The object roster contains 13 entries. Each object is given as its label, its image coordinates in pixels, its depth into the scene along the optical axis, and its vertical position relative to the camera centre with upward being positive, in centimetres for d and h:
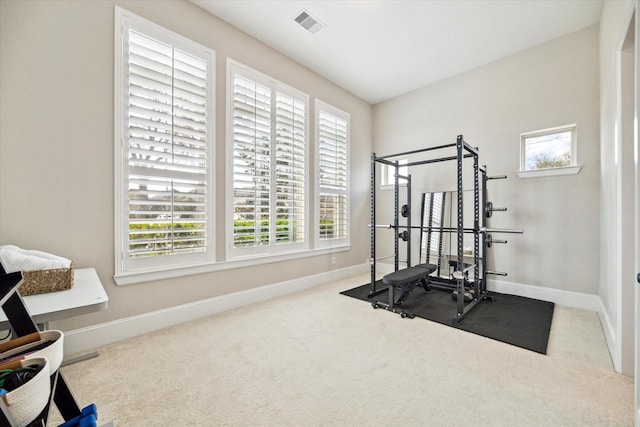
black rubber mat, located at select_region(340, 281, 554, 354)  232 -104
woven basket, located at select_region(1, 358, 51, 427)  58 -42
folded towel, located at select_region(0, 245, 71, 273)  151 -27
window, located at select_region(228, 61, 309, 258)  302 +61
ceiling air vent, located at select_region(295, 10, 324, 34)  286 +210
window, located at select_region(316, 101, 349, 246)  407 +63
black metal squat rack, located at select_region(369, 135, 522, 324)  271 -27
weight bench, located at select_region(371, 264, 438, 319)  287 -75
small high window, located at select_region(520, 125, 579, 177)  316 +78
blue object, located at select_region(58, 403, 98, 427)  82 -63
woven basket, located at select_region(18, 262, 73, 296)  151 -39
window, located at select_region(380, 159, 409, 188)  475 +72
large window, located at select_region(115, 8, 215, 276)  228 +60
